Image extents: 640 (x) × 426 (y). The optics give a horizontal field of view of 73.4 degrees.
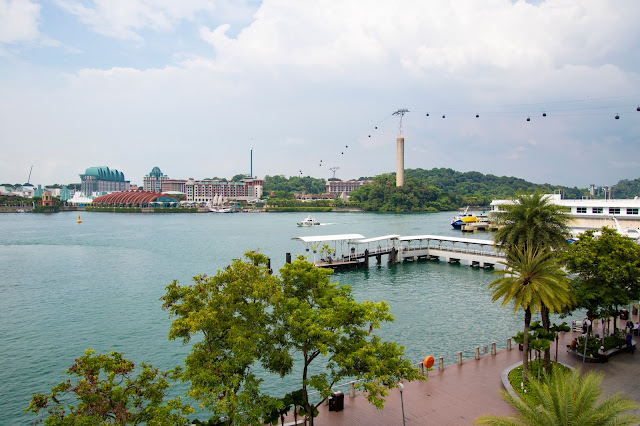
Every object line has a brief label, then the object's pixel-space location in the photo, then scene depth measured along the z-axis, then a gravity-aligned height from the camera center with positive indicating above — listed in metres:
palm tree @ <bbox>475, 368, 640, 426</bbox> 9.78 -4.86
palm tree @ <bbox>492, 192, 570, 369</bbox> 25.41 -1.42
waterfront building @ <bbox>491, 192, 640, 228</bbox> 55.69 -1.39
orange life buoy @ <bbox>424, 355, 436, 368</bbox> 18.74 -7.01
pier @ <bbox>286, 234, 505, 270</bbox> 53.09 -7.03
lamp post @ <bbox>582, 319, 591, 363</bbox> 20.18 -6.92
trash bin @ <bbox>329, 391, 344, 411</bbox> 16.55 -7.75
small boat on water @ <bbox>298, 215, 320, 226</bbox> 125.81 -6.19
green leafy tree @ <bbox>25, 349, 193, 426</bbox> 9.80 -4.81
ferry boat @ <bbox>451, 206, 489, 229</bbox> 109.56 -4.72
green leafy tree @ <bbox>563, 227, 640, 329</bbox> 20.89 -3.50
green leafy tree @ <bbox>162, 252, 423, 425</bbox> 12.20 -4.02
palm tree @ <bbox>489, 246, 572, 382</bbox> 16.78 -3.37
